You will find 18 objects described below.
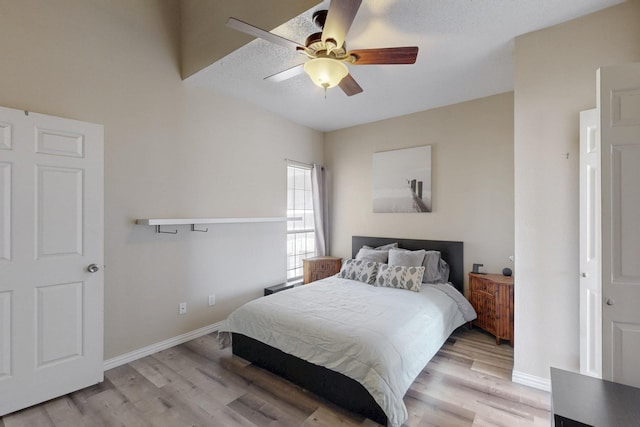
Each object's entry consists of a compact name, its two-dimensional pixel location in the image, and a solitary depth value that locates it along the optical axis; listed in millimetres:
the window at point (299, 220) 4441
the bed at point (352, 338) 1853
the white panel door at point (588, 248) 1939
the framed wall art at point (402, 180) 3914
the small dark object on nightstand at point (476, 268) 3469
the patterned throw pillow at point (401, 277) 3070
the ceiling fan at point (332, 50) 1608
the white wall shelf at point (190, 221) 2656
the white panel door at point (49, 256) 1944
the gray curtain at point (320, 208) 4629
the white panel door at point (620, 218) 1471
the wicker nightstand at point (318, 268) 4310
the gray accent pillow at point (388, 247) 4000
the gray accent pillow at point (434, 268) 3414
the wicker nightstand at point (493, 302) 2900
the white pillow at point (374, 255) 3787
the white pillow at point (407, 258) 3424
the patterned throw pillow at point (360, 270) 3416
